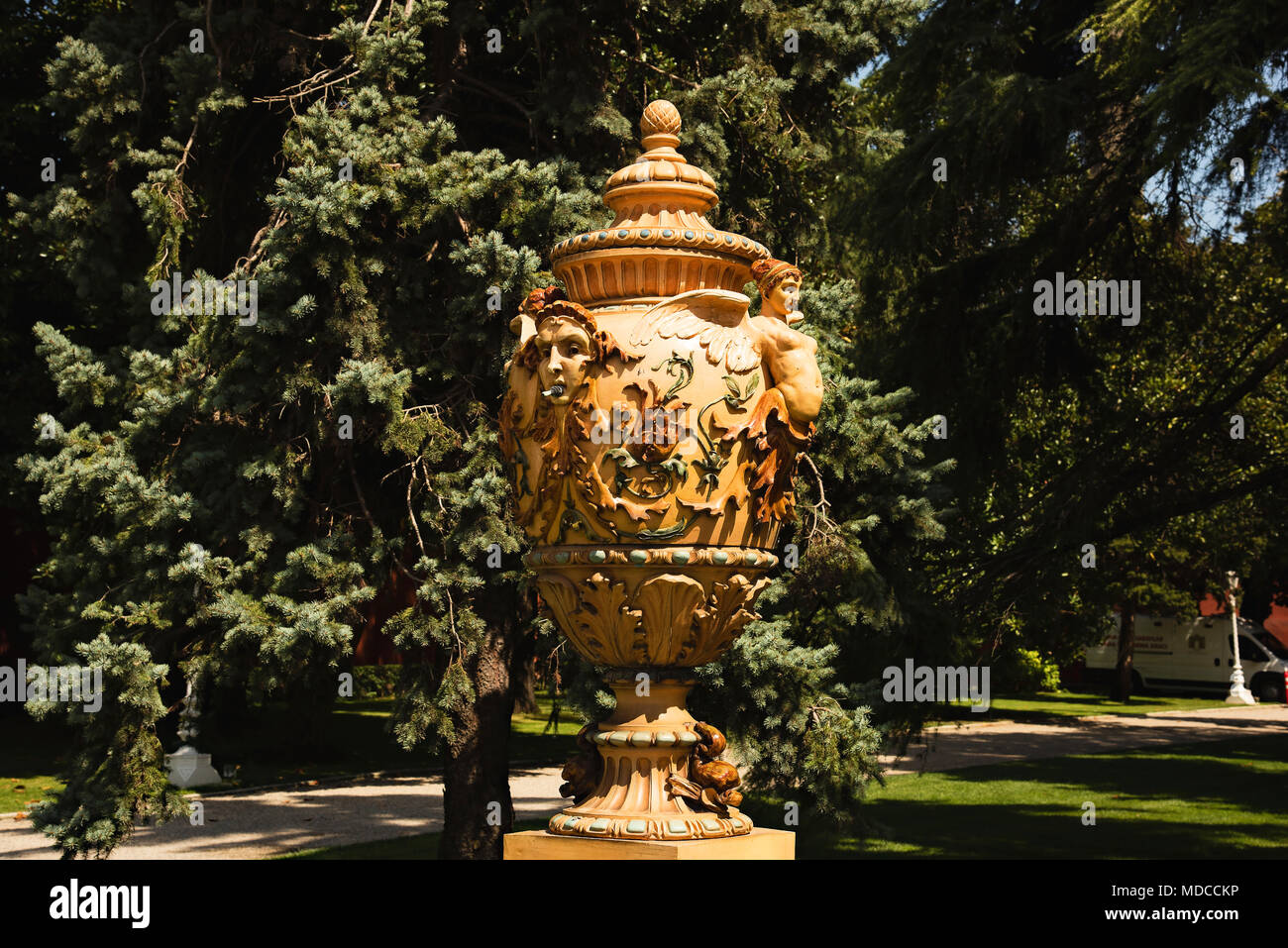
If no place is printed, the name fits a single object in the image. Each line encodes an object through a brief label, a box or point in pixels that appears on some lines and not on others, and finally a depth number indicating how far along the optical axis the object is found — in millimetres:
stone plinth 4500
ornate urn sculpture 4645
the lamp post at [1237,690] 29906
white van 31531
